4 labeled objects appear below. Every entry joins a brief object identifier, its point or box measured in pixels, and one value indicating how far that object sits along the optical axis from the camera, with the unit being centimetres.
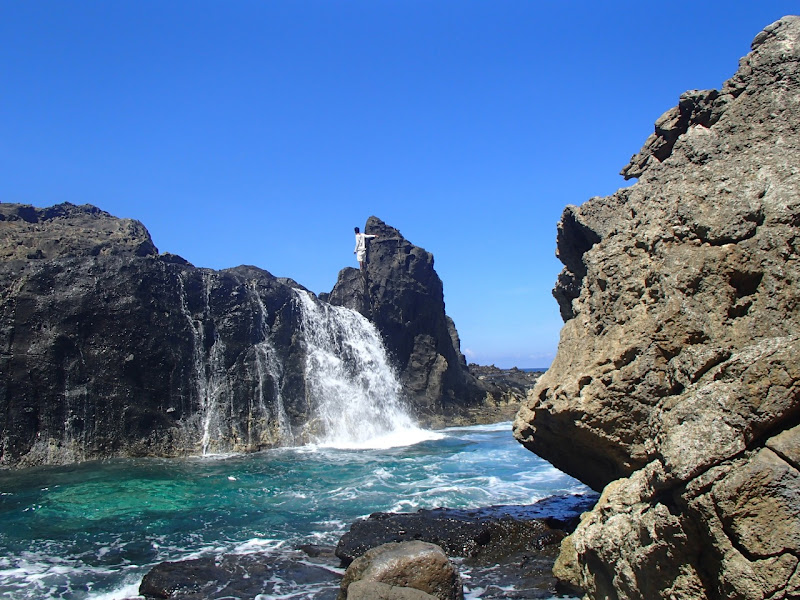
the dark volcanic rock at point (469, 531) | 1030
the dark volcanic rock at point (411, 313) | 3456
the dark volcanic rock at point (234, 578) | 905
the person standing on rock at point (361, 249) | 3688
